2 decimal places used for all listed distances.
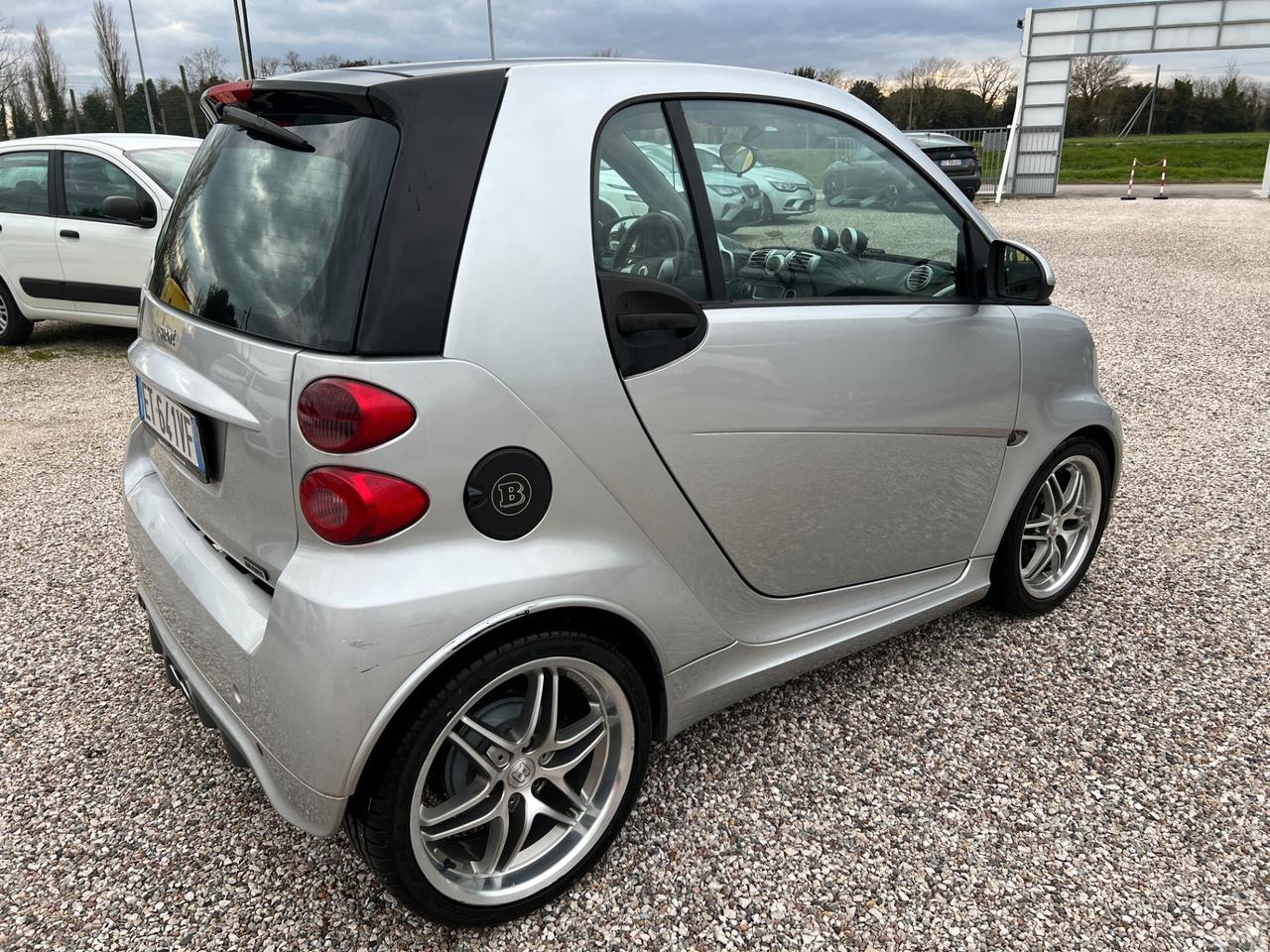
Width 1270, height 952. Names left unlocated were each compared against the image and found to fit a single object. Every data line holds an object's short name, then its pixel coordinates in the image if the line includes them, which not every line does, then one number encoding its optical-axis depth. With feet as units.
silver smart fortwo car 5.50
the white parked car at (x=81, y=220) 23.41
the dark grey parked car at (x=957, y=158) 55.52
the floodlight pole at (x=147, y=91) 125.06
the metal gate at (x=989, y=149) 71.20
